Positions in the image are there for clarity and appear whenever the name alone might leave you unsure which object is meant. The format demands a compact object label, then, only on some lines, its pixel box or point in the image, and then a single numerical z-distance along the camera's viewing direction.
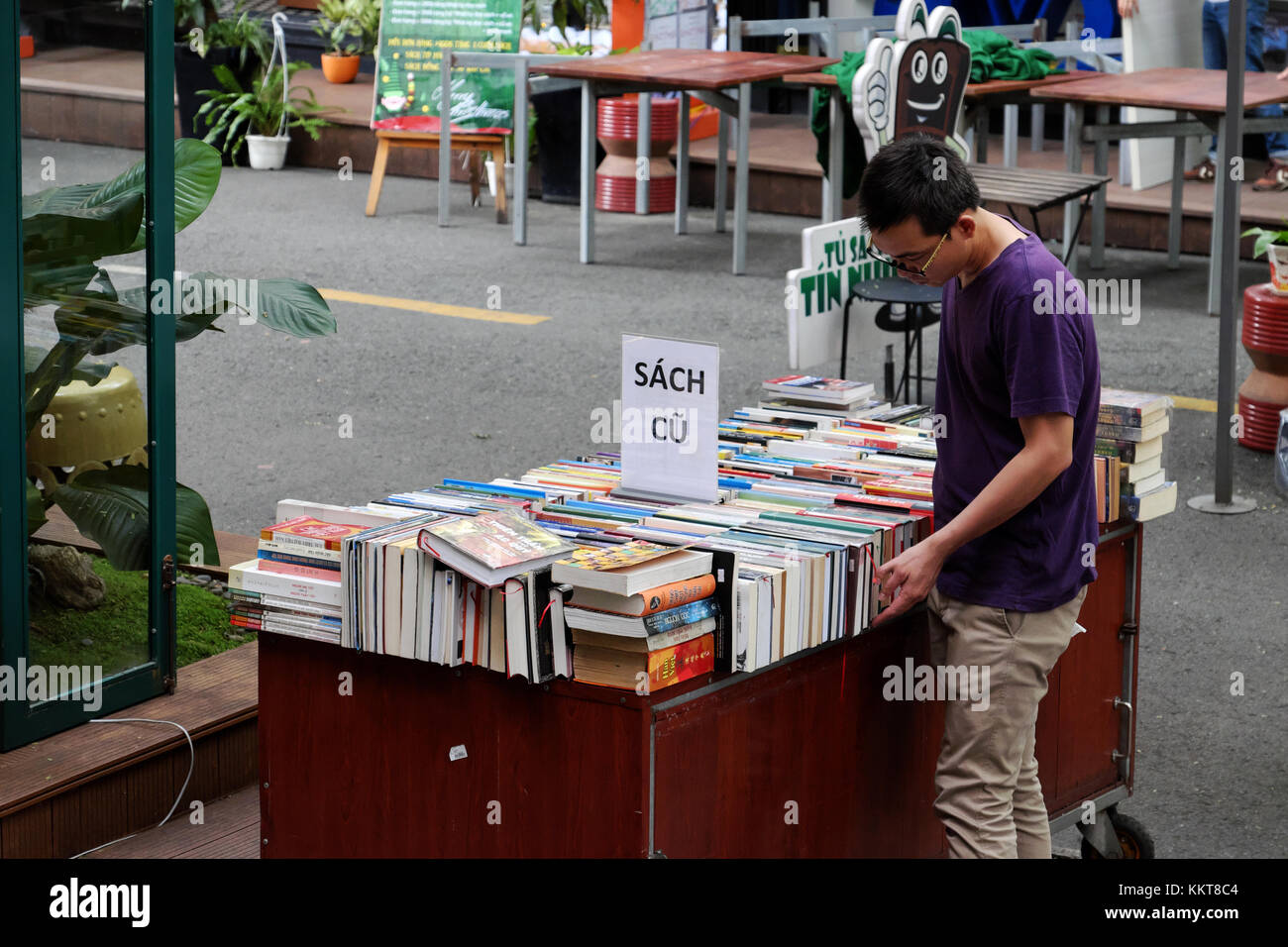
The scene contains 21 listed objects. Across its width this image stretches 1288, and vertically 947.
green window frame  7.71
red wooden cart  6.05
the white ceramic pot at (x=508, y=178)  24.77
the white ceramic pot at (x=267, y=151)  26.94
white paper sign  6.95
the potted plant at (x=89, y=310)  8.21
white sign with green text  10.86
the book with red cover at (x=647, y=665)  5.89
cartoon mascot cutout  14.85
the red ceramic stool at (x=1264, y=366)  13.77
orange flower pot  30.63
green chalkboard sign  23.41
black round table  12.59
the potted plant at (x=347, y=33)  29.53
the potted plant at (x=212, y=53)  26.91
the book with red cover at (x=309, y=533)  6.44
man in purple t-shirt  6.11
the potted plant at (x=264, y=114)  26.81
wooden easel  23.53
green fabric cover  19.86
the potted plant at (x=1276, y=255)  13.64
